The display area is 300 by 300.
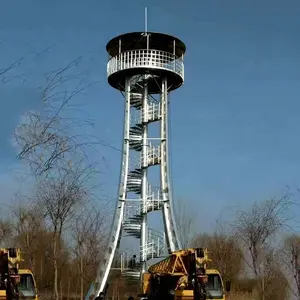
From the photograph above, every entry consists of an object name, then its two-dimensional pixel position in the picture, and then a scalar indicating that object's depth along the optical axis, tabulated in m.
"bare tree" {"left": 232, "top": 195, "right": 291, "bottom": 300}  45.09
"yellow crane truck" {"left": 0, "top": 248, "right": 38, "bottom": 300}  27.67
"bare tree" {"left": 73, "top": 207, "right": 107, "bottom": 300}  53.16
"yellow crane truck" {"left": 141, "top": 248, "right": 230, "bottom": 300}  27.42
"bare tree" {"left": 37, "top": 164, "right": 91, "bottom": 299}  35.24
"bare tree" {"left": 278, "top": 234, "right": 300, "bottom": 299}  49.44
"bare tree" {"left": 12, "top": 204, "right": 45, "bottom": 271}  49.72
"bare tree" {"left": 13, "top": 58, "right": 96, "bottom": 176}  8.39
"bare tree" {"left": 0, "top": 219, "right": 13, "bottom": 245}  60.41
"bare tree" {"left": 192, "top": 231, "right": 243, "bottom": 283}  59.38
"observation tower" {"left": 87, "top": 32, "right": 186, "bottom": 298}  52.62
